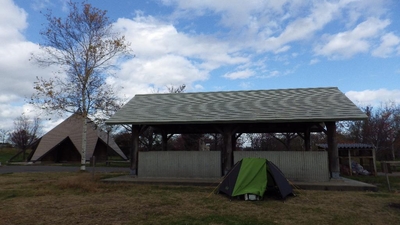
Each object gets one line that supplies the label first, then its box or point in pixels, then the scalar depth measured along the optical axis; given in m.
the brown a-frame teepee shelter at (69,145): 33.03
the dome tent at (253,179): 9.02
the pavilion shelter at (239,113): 12.39
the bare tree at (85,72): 20.69
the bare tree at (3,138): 72.66
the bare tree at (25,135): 44.41
